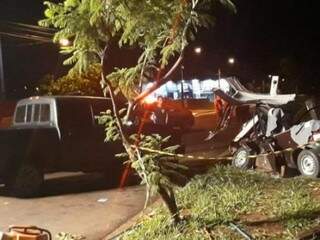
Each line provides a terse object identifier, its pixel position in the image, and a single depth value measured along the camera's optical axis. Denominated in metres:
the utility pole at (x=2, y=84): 27.44
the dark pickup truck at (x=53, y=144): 11.29
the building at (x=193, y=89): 58.05
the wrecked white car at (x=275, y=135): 9.91
